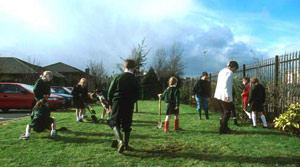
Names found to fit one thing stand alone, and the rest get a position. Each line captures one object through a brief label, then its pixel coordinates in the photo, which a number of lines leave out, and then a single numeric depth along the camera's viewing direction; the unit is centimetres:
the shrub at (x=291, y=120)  659
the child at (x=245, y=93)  906
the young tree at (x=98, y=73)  3647
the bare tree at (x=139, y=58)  1461
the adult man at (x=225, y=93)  664
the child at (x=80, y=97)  918
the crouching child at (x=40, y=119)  612
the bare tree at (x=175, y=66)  4561
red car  1433
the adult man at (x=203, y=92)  1032
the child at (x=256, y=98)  791
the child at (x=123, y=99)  507
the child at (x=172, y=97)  723
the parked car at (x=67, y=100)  1661
